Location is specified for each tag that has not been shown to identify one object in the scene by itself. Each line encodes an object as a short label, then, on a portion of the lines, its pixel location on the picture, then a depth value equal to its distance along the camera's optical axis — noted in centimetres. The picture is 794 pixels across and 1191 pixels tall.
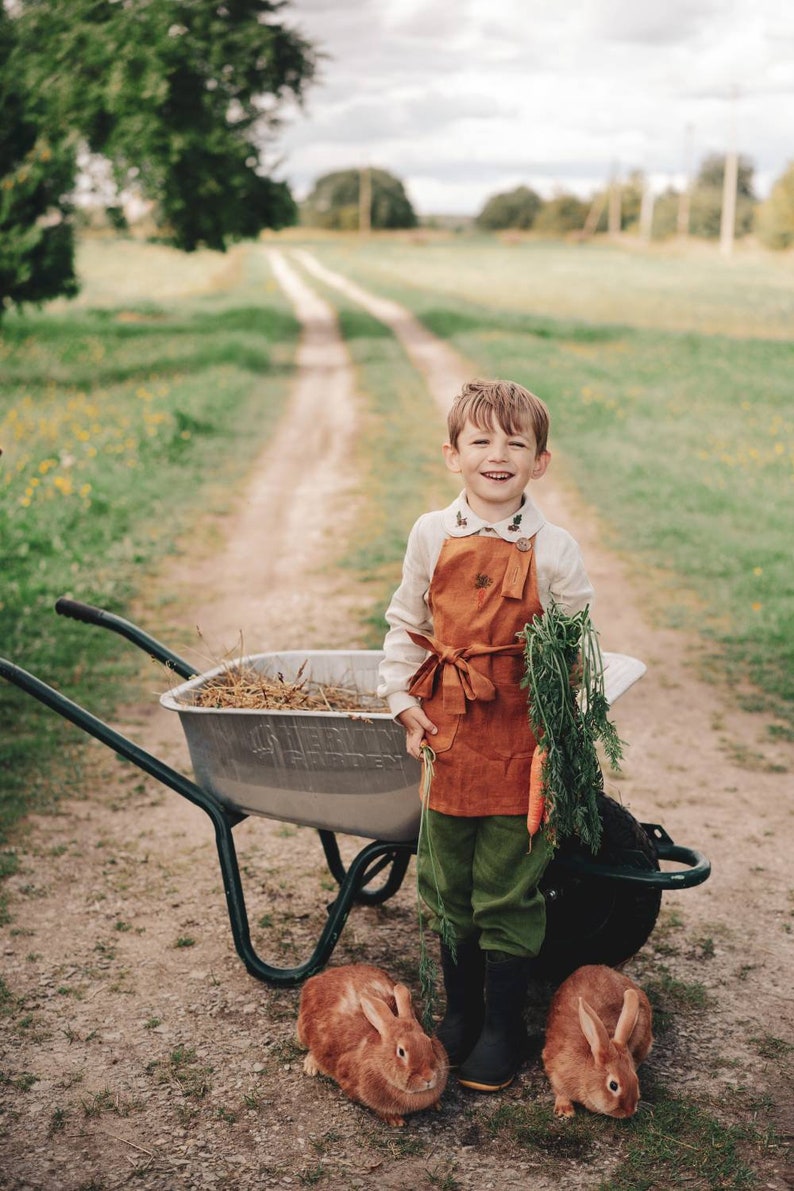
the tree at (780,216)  5869
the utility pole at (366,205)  8312
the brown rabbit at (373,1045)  277
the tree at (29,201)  1628
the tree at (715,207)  8069
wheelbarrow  305
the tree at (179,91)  1669
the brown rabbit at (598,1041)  279
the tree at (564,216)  8794
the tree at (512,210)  9281
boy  279
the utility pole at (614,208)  8206
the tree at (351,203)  8625
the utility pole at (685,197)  7141
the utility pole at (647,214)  7762
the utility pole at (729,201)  5394
